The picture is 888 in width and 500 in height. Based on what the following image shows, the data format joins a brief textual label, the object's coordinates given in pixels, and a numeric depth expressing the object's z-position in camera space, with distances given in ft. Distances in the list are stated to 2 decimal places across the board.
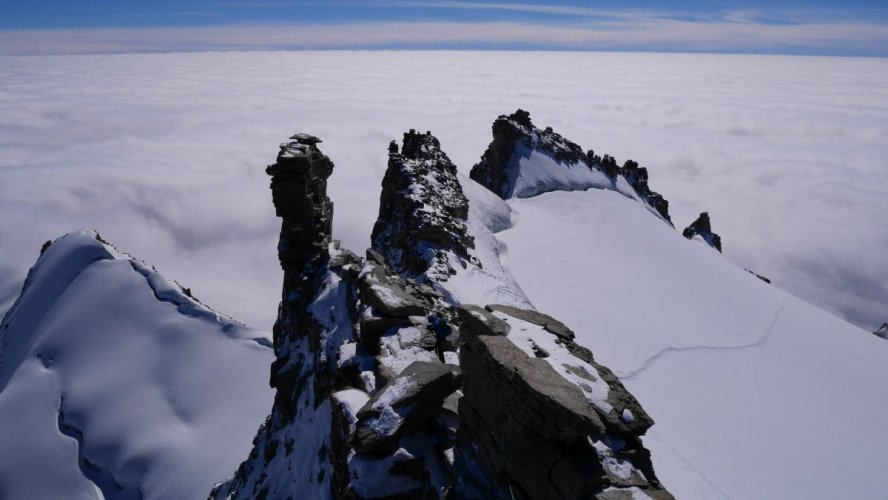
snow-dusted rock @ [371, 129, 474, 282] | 92.68
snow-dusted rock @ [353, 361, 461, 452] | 33.58
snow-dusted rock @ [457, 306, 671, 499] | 24.71
